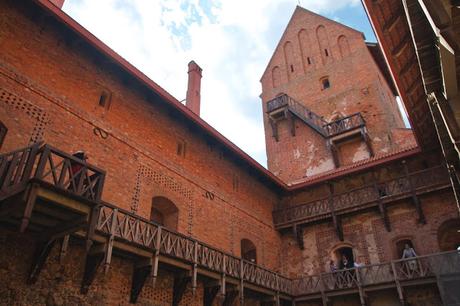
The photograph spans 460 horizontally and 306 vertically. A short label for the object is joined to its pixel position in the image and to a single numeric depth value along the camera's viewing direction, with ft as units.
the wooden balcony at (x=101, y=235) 21.00
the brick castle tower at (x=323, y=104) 65.82
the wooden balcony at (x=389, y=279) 39.58
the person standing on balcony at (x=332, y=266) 48.28
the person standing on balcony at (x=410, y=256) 42.37
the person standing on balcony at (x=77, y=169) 22.48
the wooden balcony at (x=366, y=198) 47.24
